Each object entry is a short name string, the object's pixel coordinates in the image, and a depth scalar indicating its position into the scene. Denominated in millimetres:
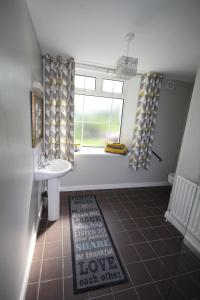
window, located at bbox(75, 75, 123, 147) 2975
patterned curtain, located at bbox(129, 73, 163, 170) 2795
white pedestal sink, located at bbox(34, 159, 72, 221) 1885
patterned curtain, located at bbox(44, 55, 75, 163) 2363
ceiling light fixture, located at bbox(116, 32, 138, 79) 1653
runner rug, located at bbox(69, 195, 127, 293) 1473
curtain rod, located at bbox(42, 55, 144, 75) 2590
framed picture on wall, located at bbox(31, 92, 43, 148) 1571
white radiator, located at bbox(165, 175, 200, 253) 1876
